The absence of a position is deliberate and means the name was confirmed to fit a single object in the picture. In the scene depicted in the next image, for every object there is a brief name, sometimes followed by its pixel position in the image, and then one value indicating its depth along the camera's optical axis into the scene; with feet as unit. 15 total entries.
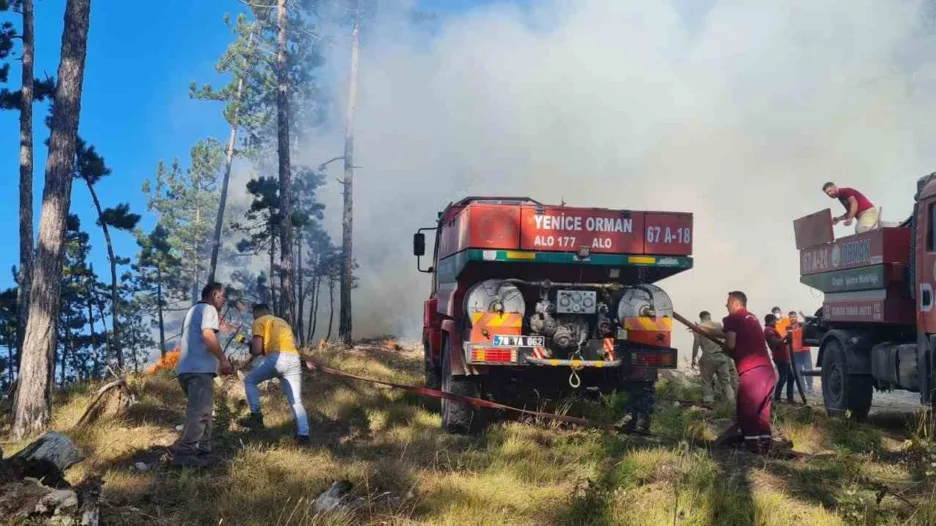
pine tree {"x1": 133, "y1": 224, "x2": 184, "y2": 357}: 123.54
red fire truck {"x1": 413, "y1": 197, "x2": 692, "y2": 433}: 23.93
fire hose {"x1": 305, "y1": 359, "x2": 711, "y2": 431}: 24.03
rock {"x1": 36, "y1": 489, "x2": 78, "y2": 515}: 12.26
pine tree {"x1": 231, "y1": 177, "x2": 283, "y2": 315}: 75.28
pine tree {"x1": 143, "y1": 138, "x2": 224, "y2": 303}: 145.18
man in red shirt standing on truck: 29.09
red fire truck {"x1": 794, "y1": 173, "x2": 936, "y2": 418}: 25.12
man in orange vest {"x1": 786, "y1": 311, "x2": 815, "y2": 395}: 39.72
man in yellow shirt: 23.44
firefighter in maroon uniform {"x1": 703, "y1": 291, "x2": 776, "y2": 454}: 21.67
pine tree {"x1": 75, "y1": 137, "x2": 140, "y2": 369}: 69.99
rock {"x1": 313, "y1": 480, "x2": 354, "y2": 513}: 15.34
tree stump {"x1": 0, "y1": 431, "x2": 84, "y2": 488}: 14.27
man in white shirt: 19.93
